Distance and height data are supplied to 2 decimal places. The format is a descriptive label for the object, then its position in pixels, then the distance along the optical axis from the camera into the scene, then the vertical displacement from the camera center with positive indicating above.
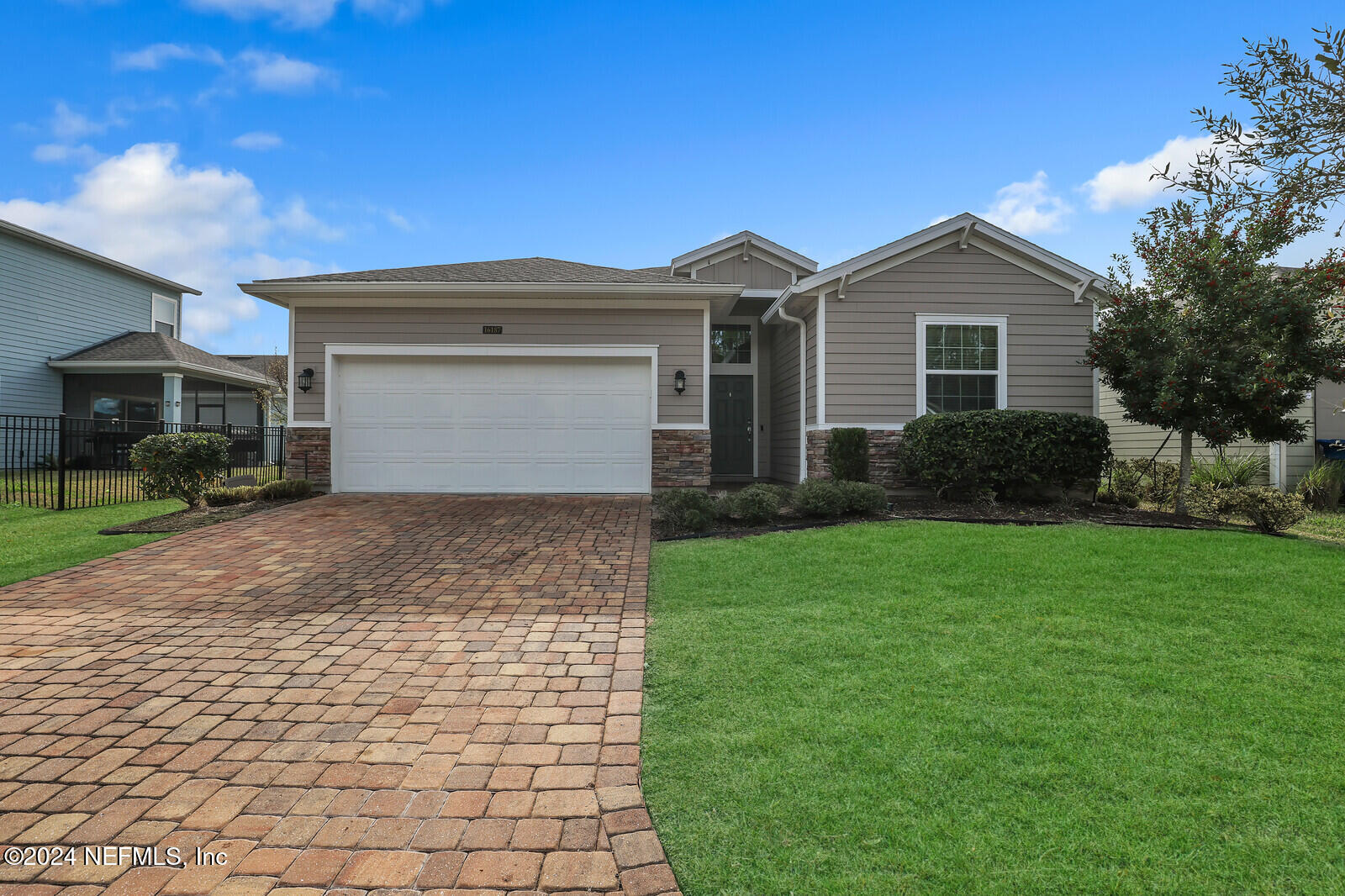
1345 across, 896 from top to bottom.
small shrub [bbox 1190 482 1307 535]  7.27 -0.67
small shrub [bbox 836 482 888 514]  8.02 -0.64
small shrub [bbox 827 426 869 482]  9.92 -0.15
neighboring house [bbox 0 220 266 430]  16.72 +2.55
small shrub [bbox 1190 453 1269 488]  11.20 -0.43
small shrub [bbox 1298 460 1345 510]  10.66 -0.65
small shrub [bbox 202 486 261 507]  9.37 -0.78
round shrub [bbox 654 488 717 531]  7.52 -0.76
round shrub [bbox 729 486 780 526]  7.71 -0.71
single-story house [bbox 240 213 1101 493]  10.34 +1.28
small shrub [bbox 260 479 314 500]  9.70 -0.71
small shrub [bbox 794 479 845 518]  7.98 -0.68
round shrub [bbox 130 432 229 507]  9.05 -0.32
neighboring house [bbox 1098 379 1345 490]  11.51 +0.02
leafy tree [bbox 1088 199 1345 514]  7.50 +1.32
